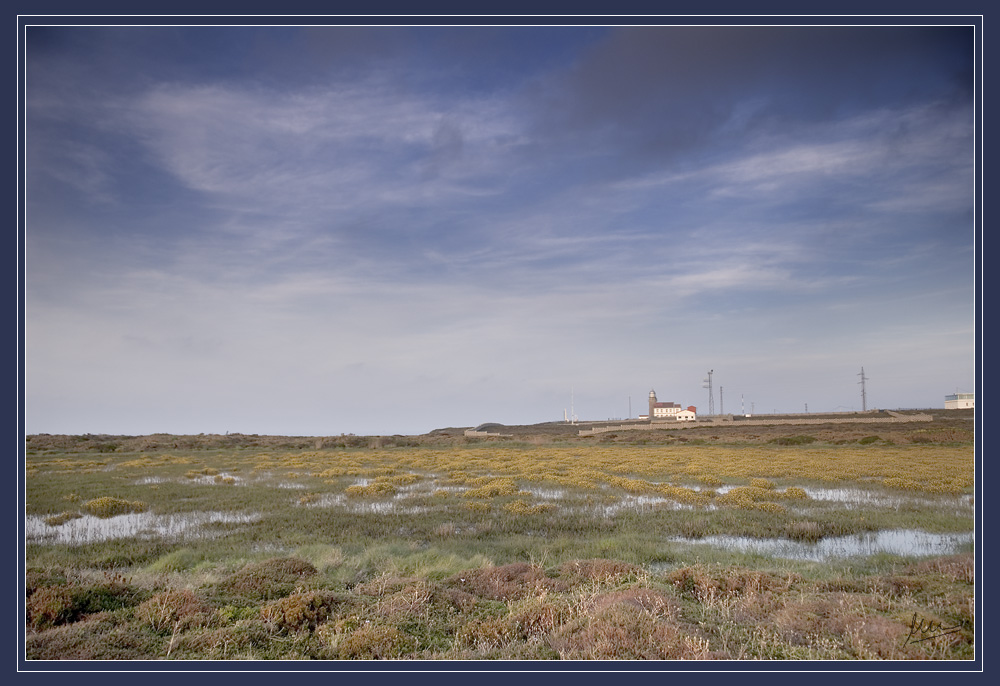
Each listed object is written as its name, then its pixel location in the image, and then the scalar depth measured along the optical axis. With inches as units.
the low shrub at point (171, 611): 275.1
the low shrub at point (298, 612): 273.6
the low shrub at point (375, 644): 253.8
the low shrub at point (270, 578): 313.1
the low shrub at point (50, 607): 280.8
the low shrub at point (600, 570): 337.7
